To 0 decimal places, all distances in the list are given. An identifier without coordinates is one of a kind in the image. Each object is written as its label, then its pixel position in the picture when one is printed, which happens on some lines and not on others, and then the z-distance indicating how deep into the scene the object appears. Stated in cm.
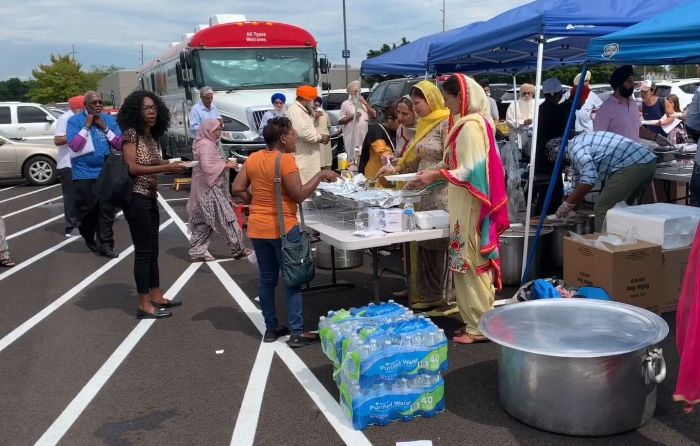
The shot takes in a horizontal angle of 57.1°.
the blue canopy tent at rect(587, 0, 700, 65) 444
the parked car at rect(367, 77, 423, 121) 1529
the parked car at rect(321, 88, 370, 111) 2080
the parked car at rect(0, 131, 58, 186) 1502
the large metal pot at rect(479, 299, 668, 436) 315
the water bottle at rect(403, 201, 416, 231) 457
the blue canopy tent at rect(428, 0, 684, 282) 563
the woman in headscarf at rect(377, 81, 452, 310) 494
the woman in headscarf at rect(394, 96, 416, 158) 606
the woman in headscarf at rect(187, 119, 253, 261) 713
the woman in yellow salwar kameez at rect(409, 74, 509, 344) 438
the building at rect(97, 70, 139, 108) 3972
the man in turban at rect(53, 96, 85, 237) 823
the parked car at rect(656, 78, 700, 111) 1828
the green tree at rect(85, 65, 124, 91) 5664
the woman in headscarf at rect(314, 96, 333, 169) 893
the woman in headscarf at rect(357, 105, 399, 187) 700
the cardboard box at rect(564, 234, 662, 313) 491
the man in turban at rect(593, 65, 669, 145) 631
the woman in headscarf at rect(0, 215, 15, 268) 758
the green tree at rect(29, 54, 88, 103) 5172
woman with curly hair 507
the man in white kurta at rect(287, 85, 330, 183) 746
